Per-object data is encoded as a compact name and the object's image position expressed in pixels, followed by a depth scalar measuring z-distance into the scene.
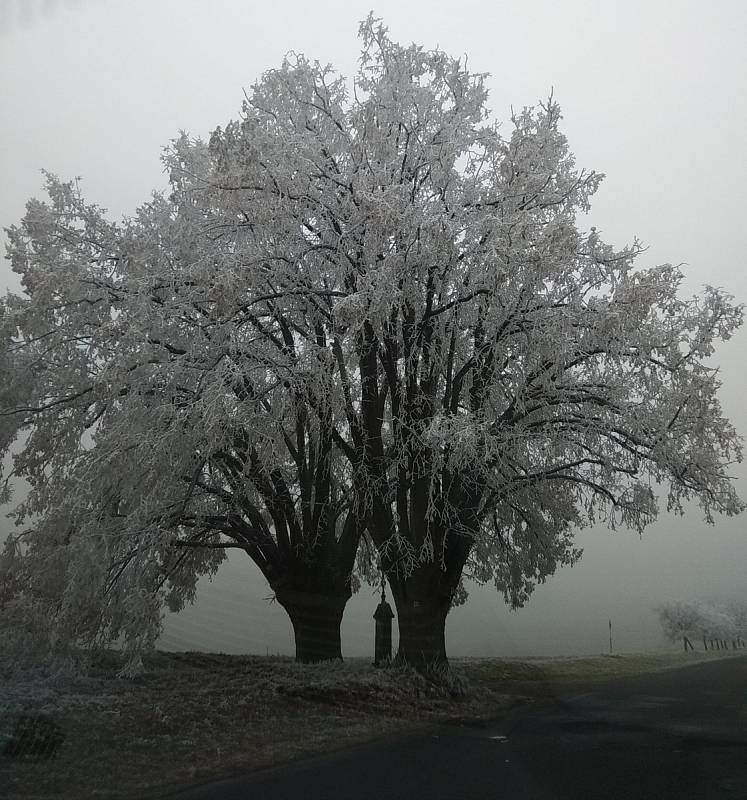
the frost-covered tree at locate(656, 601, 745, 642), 60.16
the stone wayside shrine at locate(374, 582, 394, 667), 16.61
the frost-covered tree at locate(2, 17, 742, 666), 11.62
